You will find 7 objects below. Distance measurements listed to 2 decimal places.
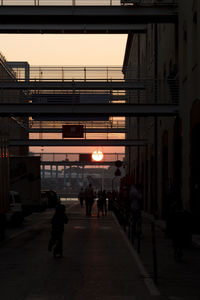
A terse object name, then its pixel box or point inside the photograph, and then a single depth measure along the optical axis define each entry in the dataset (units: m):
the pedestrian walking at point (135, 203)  22.98
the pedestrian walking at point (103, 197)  45.21
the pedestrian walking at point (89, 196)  44.50
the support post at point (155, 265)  12.26
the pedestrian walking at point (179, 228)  16.44
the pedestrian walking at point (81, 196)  73.76
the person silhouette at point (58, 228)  17.27
